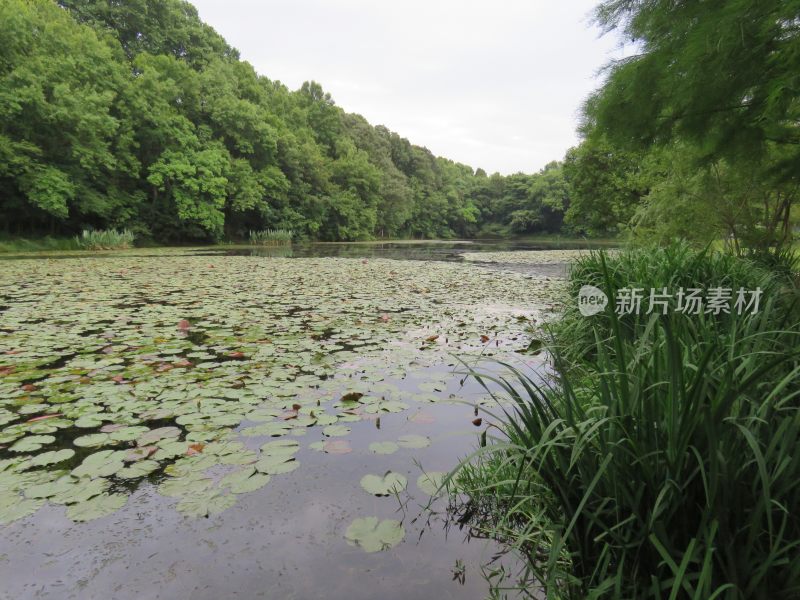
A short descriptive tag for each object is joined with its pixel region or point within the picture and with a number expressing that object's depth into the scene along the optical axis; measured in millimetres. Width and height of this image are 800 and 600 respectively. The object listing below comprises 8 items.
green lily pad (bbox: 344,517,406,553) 1472
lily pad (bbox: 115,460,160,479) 1791
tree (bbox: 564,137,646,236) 16328
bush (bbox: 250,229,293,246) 23953
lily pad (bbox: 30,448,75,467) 1841
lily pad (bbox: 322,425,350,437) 2217
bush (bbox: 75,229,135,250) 15156
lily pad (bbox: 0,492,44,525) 1541
